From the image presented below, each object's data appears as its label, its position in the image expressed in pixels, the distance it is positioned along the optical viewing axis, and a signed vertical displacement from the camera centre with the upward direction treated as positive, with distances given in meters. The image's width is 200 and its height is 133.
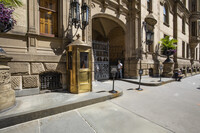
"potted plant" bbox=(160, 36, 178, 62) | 11.05 +2.29
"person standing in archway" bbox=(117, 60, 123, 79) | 9.16 -0.55
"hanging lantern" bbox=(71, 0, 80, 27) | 5.11 +3.00
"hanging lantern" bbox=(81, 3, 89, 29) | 5.39 +3.04
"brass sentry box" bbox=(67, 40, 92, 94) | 4.72 -0.08
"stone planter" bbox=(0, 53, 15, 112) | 2.90 -0.69
